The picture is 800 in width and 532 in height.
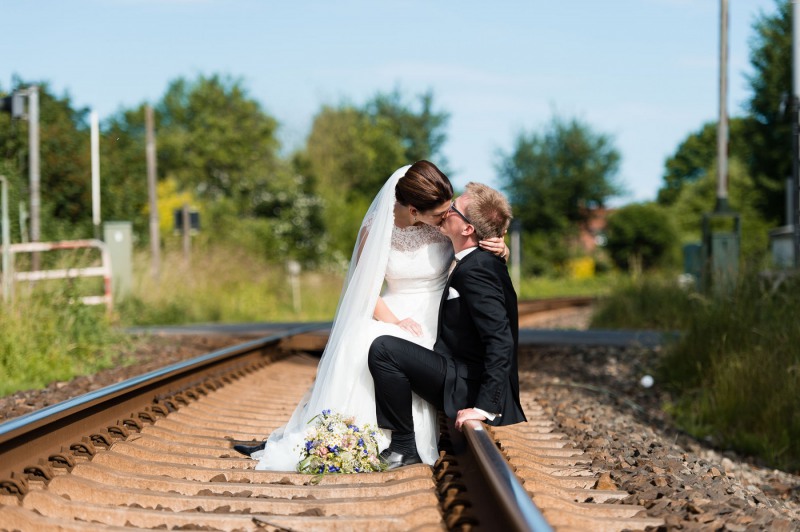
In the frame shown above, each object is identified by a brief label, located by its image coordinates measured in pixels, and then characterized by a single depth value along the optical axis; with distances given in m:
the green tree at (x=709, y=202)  41.22
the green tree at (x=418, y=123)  61.56
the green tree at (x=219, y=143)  60.62
